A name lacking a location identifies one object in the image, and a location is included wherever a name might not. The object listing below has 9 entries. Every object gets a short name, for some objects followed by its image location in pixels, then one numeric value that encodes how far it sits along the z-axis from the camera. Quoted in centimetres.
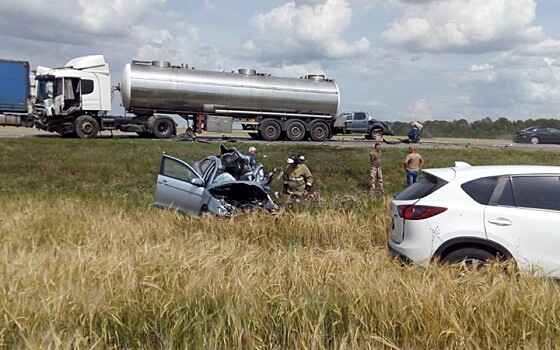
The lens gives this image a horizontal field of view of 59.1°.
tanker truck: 2284
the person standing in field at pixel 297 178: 1276
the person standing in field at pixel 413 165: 1549
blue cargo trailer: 2541
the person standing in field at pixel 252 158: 1212
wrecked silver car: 966
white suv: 537
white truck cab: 2250
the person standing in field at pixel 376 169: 1594
